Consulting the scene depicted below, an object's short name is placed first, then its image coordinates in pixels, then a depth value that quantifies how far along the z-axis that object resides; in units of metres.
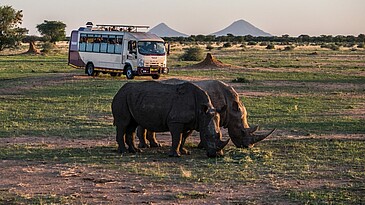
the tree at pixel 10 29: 61.28
